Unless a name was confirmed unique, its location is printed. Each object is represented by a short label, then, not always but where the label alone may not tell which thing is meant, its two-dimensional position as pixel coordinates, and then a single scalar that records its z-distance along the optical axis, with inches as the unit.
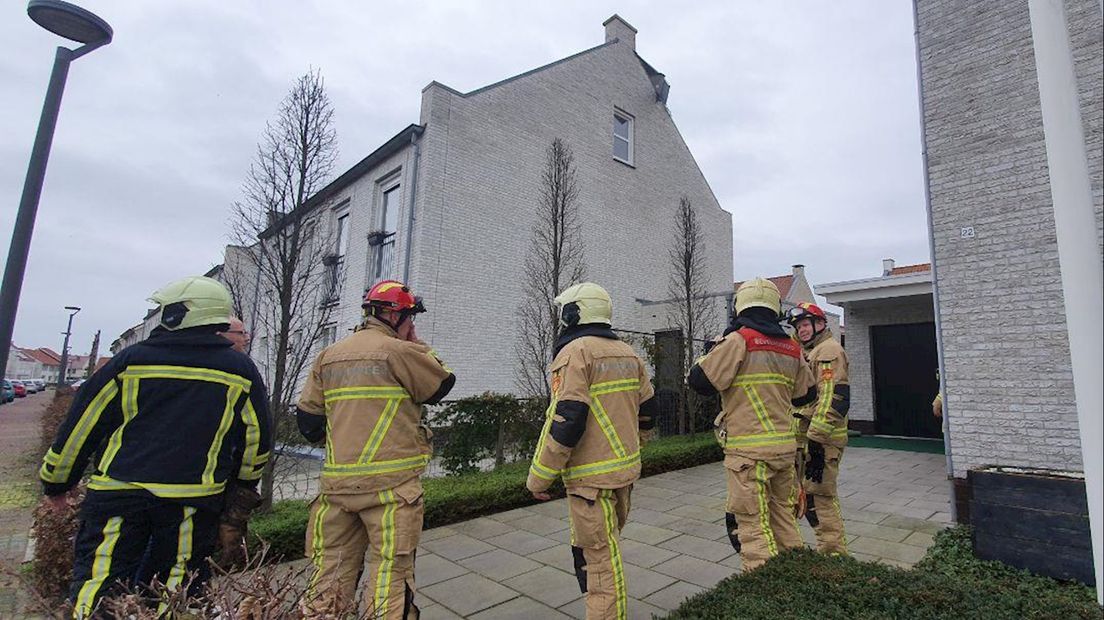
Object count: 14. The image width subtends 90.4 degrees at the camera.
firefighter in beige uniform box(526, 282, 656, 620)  121.4
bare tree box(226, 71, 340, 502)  237.1
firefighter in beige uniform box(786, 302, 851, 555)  179.5
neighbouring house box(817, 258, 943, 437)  497.4
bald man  161.0
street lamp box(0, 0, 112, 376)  136.5
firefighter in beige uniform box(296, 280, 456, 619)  116.0
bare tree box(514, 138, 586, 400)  435.2
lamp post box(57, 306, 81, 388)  852.6
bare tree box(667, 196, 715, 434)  453.4
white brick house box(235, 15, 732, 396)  443.5
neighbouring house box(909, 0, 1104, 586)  164.7
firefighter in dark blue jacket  93.7
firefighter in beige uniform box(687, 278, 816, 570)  140.6
